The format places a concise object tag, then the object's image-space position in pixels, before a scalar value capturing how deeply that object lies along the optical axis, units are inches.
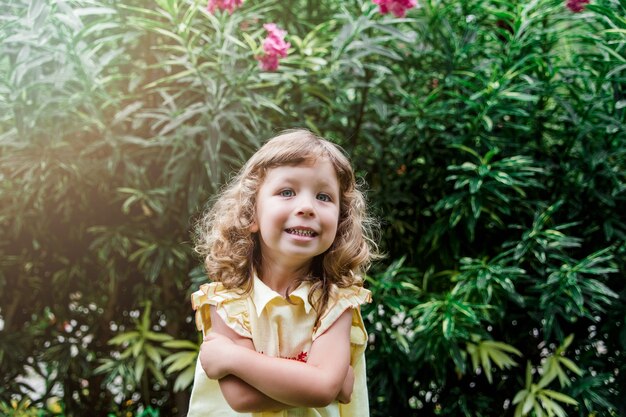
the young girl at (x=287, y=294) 59.8
